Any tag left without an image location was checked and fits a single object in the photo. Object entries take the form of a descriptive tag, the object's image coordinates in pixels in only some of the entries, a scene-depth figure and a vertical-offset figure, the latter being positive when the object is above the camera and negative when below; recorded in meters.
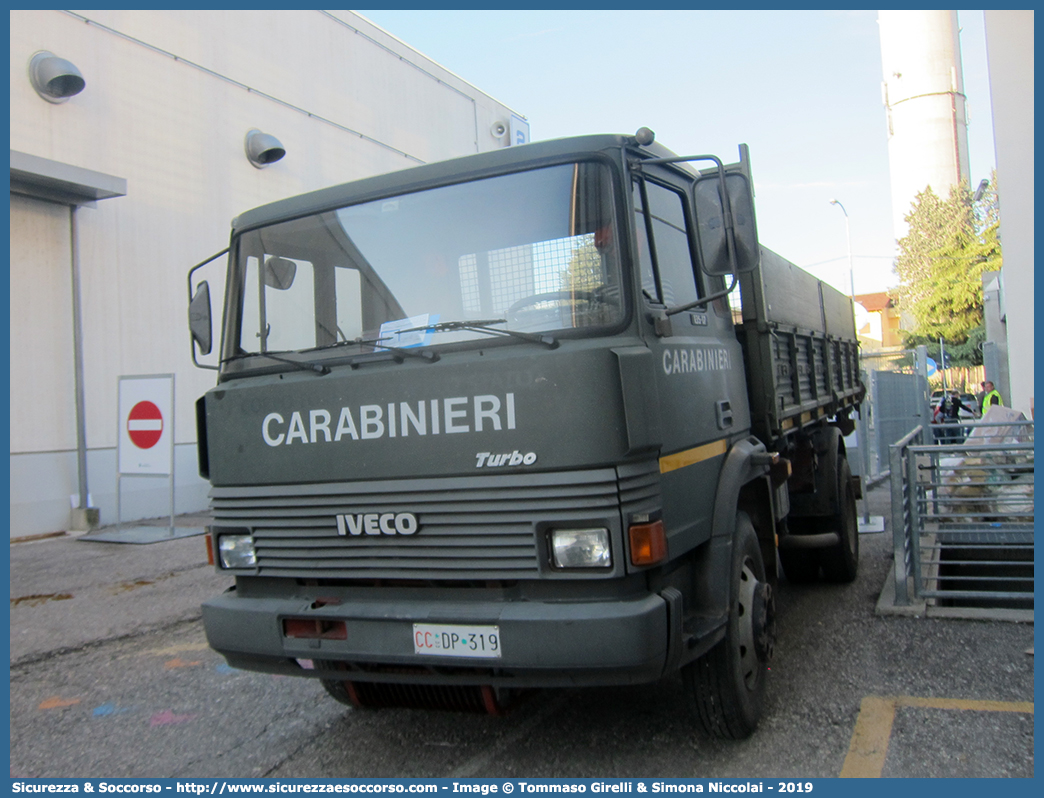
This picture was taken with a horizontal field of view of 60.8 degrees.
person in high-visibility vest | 14.99 +0.02
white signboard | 10.36 +0.15
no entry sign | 10.44 +0.15
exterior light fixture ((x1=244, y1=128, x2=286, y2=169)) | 13.86 +4.44
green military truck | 3.24 -0.06
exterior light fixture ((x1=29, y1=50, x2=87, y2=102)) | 10.79 +4.45
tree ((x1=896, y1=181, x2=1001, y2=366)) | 39.59 +6.17
